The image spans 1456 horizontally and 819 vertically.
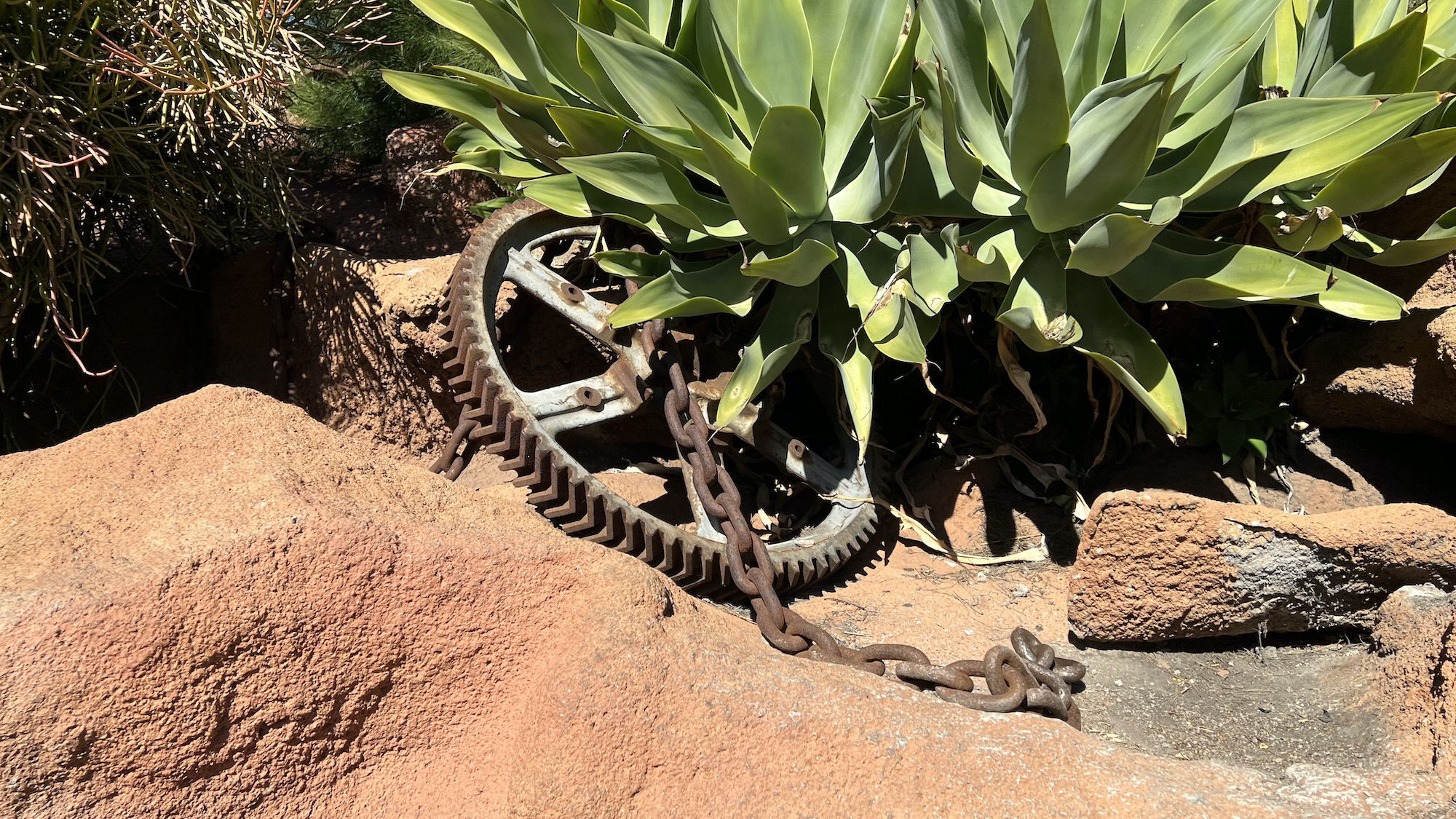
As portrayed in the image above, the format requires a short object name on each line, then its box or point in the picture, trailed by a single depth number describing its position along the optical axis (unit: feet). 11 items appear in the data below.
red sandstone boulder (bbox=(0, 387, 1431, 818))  3.92
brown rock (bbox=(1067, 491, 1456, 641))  5.73
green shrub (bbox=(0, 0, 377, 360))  6.45
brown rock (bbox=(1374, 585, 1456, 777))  4.58
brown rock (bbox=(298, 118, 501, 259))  10.50
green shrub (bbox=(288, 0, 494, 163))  10.40
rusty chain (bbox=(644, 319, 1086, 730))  5.06
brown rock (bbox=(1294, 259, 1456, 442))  7.06
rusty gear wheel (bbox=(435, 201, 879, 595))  6.51
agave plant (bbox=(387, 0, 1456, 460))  5.70
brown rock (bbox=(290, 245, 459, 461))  9.09
